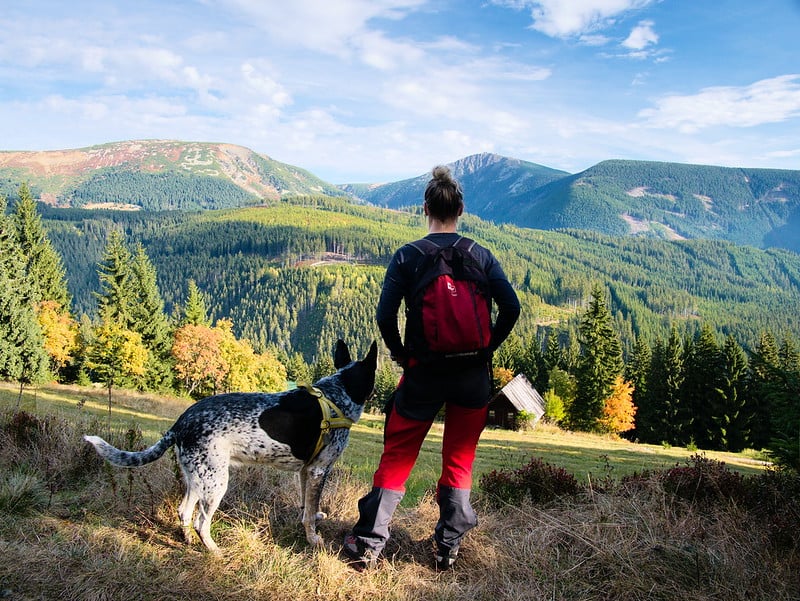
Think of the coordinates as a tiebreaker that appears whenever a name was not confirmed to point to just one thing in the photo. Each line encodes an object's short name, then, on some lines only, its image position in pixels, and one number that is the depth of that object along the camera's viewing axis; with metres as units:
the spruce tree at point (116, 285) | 40.97
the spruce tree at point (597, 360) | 42.88
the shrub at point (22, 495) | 4.12
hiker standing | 3.45
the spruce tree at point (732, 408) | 38.31
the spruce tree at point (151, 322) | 41.84
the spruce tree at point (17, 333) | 26.92
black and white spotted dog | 3.61
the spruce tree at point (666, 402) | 40.75
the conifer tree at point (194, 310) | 46.34
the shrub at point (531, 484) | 5.12
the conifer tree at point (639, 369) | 47.69
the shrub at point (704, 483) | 4.69
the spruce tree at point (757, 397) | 37.25
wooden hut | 43.28
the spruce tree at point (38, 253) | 38.16
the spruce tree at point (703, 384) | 39.56
